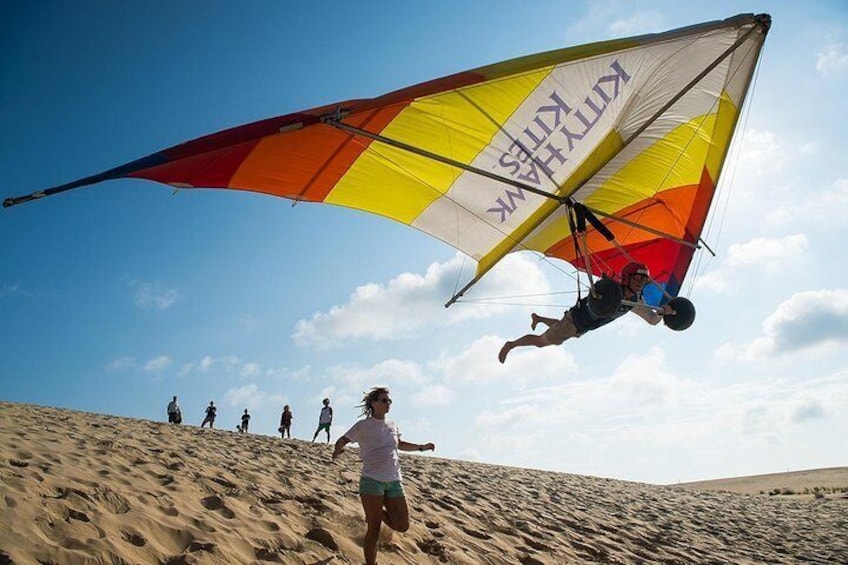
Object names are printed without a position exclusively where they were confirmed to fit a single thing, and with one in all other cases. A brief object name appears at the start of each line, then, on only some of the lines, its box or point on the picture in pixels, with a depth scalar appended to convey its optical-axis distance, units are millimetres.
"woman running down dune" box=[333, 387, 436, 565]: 3930
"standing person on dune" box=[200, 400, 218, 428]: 19078
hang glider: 5414
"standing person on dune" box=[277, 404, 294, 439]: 17239
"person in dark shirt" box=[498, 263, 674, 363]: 6434
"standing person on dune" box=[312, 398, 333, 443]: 15656
